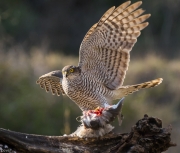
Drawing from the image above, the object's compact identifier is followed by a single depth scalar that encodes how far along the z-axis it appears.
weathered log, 10.91
